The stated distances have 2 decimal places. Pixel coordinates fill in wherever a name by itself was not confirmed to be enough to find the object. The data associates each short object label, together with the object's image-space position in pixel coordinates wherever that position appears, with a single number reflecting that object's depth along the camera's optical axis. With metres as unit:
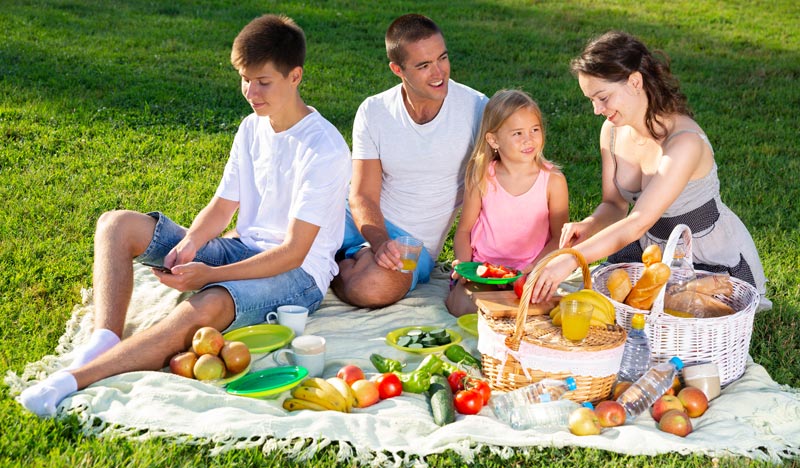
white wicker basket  4.46
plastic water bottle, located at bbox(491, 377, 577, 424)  4.24
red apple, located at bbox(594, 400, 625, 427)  4.14
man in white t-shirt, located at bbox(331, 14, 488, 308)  5.55
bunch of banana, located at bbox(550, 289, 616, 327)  4.34
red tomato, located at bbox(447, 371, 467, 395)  4.50
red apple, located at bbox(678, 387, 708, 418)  4.29
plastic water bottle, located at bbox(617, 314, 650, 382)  4.52
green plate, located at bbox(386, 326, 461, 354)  4.94
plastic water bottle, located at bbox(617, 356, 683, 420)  4.28
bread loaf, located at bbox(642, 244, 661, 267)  4.73
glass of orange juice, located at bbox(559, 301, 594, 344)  4.21
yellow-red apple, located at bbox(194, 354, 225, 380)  4.41
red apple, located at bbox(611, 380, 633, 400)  4.44
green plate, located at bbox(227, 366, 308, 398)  4.31
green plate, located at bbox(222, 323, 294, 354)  4.83
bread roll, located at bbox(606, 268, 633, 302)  4.75
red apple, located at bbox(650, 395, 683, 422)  4.23
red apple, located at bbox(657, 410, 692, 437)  4.09
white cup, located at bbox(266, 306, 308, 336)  4.98
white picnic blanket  3.91
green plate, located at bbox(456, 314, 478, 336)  5.20
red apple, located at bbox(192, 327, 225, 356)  4.48
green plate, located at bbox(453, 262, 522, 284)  5.15
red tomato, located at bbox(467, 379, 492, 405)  4.34
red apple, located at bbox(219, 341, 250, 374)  4.50
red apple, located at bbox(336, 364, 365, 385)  4.50
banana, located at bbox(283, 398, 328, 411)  4.23
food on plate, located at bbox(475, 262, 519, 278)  5.21
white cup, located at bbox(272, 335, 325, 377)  4.59
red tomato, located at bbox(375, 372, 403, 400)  4.41
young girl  5.46
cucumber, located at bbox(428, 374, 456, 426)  4.17
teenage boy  4.64
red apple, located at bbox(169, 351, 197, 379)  4.44
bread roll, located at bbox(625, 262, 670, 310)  4.45
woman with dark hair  4.84
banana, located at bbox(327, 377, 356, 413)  4.29
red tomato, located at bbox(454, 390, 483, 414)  4.27
